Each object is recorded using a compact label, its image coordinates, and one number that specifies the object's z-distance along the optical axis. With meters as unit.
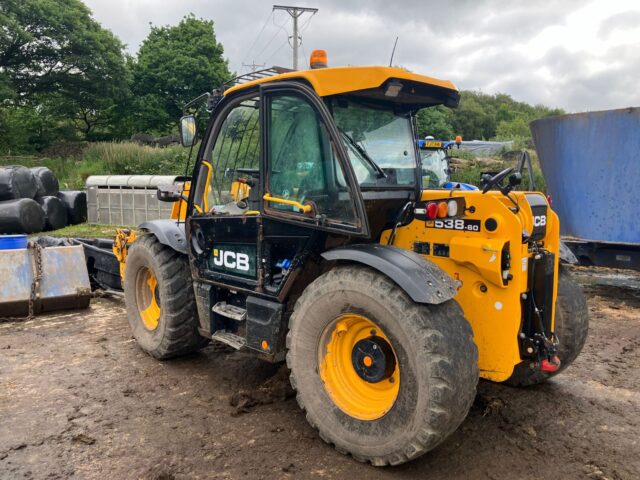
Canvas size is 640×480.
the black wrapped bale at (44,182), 13.02
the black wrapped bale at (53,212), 12.95
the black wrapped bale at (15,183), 11.92
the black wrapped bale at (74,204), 14.27
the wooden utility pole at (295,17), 23.09
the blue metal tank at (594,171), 6.52
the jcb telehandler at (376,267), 2.69
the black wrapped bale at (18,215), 11.63
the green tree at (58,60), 23.02
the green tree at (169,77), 28.08
